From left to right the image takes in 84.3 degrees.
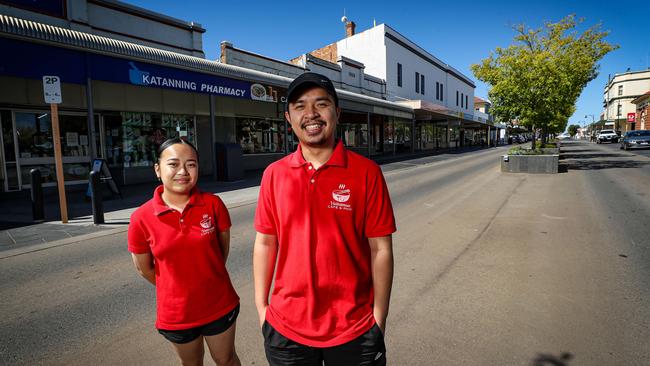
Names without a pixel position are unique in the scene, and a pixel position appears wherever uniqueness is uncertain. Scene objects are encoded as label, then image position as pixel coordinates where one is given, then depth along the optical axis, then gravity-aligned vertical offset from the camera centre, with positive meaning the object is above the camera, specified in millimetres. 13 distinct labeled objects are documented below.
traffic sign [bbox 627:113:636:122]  61072 +4226
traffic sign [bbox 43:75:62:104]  6973 +1276
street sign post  7004 +768
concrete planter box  14570 -819
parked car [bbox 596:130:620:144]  46281 +813
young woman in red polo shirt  1900 -582
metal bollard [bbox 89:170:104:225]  7168 -926
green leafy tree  15062 +2693
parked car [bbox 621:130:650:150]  28438 +208
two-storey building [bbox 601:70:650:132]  85188 +12431
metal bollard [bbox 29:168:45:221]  7465 -870
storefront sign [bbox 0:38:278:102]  8562 +2365
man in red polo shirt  1499 -442
